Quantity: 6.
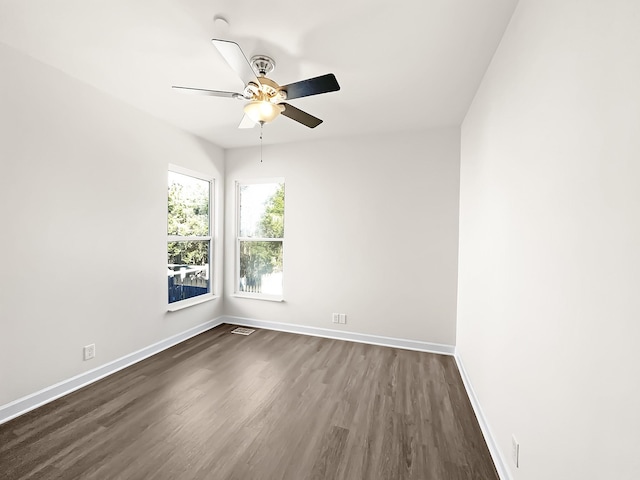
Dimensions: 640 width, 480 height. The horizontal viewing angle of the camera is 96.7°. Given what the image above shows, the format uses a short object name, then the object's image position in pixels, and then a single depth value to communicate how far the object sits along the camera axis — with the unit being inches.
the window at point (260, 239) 165.6
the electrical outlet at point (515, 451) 56.2
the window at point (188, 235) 140.8
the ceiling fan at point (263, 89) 67.6
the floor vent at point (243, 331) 157.6
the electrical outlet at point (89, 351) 101.5
